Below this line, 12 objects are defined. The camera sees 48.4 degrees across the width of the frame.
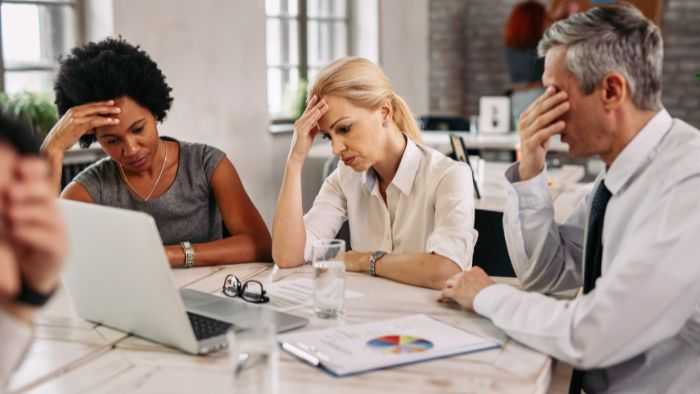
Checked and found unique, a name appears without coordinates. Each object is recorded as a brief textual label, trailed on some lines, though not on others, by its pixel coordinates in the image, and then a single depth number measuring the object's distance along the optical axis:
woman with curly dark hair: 2.18
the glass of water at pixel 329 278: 1.55
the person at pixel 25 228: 0.74
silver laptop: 1.28
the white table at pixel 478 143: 4.88
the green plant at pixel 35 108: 3.67
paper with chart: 1.26
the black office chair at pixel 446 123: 5.94
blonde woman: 2.05
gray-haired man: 1.27
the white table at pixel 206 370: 1.19
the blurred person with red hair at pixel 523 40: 6.73
